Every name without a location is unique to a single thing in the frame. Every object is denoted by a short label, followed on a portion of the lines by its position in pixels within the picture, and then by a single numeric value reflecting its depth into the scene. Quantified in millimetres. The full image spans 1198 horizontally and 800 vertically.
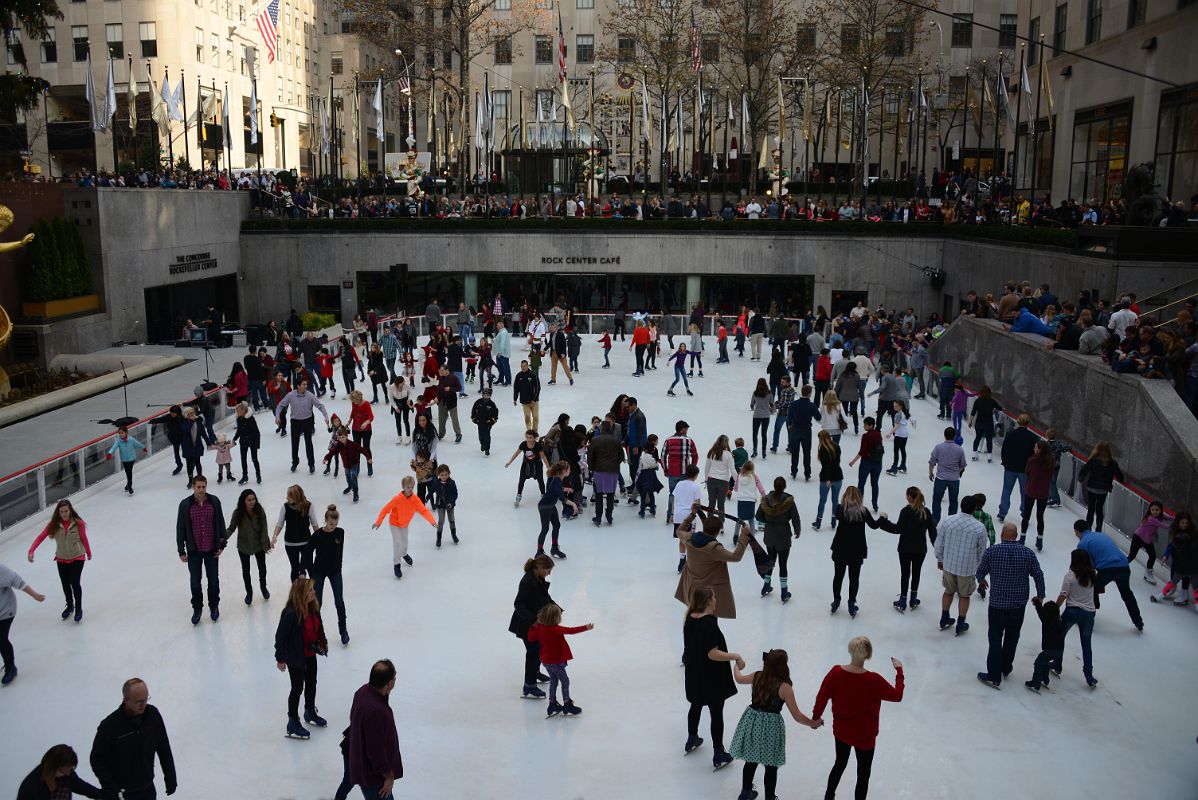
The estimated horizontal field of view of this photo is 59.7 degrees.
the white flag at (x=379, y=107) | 36875
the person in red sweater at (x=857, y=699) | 6594
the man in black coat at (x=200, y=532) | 10117
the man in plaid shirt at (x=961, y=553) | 9477
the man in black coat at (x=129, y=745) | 6086
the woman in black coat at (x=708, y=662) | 7230
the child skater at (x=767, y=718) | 6469
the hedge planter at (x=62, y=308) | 25188
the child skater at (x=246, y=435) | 14875
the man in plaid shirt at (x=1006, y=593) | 8672
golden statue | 22078
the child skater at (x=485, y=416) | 16578
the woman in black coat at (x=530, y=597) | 8461
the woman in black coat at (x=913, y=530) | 9812
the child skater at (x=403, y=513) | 11449
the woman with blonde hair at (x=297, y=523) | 10047
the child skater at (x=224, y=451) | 14852
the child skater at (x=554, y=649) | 8000
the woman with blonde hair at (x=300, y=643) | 7695
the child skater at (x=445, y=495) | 12352
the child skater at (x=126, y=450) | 14812
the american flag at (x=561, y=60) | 36484
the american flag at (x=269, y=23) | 38344
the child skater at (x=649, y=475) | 13492
